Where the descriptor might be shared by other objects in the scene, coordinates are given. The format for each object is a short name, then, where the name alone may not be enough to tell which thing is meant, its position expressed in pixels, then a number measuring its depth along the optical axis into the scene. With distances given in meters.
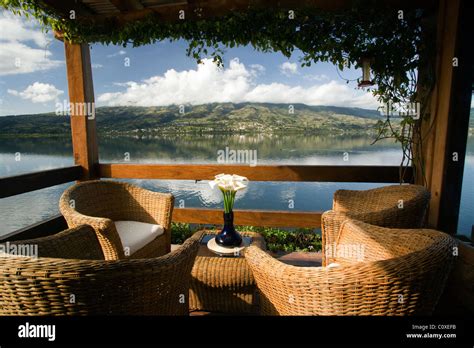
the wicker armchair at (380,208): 1.56
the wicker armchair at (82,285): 0.78
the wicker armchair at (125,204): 2.01
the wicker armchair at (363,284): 0.80
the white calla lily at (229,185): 1.75
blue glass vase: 1.79
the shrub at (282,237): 2.94
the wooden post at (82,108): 2.83
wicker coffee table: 1.56
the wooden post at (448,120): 1.92
